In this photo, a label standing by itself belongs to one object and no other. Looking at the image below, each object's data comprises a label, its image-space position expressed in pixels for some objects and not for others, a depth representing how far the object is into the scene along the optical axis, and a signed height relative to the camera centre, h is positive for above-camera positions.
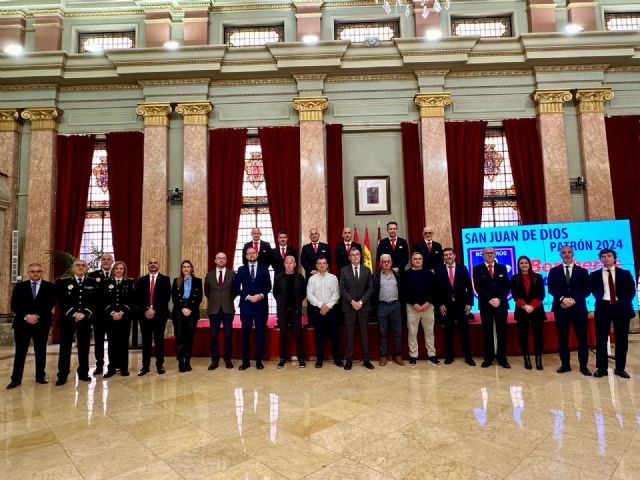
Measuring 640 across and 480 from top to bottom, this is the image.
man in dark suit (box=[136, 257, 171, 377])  4.38 -0.37
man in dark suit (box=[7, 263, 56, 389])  4.00 -0.40
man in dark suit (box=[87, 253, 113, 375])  4.32 -0.49
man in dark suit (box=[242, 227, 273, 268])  5.36 +0.28
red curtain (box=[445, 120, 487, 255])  6.75 +1.63
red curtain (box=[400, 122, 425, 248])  6.76 +1.50
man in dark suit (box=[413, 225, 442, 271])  5.27 +0.22
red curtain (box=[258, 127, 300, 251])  6.84 +1.70
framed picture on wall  6.89 +1.29
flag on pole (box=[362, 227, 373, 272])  6.17 +0.28
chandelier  7.02 +4.72
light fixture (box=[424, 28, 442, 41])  6.82 +4.10
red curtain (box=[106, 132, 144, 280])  6.82 +1.43
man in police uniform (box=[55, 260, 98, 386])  4.11 -0.36
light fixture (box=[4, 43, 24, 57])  6.98 +4.09
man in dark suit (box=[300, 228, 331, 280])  5.16 +0.23
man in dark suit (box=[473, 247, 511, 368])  4.34 -0.39
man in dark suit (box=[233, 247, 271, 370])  4.50 -0.27
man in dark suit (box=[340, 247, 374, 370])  4.46 -0.31
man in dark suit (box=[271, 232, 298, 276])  5.29 +0.25
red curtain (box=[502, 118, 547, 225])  6.75 +1.69
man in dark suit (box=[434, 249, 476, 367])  4.53 -0.43
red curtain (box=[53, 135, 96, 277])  6.88 +1.55
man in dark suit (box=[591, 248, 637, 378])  3.90 -0.45
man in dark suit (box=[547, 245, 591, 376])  4.06 -0.41
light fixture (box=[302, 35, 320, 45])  6.79 +4.05
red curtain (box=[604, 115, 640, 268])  6.62 +1.63
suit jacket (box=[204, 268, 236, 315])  4.59 -0.24
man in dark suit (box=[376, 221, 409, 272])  5.38 +0.27
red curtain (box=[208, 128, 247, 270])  6.82 +1.50
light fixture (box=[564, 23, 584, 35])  6.77 +4.03
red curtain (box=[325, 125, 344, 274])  6.79 +1.46
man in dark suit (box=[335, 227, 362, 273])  5.33 +0.25
